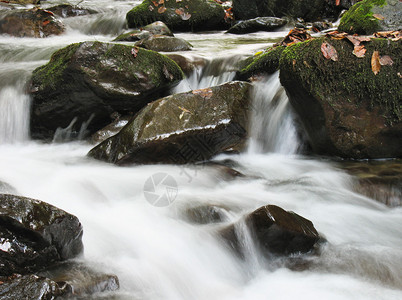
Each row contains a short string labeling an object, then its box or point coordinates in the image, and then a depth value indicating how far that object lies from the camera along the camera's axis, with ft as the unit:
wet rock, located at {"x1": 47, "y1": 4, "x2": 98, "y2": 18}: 41.53
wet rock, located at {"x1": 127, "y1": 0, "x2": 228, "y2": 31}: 38.47
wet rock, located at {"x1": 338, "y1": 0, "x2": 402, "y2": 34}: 23.41
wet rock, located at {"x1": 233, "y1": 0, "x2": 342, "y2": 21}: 40.37
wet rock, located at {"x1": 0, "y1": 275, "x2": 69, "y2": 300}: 5.88
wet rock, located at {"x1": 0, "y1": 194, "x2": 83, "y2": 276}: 7.17
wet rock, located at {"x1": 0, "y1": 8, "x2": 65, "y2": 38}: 34.47
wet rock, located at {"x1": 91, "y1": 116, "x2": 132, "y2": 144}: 18.69
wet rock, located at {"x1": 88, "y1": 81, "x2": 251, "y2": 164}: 14.92
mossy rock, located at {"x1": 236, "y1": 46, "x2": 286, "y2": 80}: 19.20
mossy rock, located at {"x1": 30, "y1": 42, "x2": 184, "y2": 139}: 17.67
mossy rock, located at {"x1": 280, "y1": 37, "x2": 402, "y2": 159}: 14.65
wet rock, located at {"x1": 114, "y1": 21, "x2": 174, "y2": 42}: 30.66
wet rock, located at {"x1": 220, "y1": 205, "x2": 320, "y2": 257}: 9.45
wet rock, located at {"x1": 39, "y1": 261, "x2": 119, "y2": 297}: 7.02
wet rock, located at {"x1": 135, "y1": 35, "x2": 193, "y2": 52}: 25.80
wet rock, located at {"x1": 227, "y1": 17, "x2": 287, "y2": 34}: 36.63
